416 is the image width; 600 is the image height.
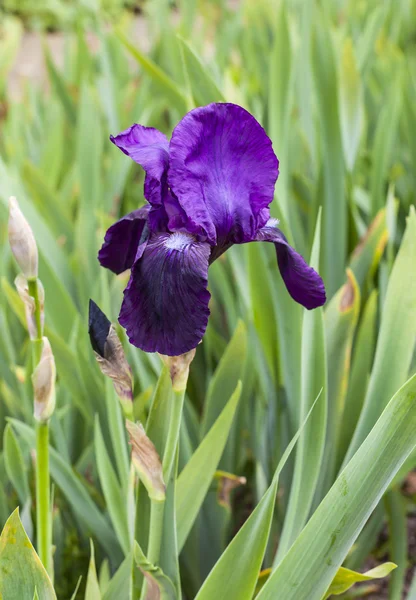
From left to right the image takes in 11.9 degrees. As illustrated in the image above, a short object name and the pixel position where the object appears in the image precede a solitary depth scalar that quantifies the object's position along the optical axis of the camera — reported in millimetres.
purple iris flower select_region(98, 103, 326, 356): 919
